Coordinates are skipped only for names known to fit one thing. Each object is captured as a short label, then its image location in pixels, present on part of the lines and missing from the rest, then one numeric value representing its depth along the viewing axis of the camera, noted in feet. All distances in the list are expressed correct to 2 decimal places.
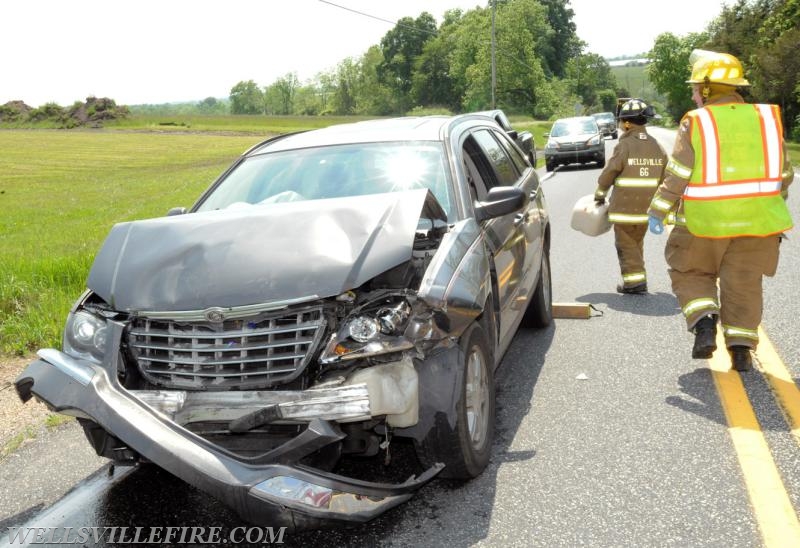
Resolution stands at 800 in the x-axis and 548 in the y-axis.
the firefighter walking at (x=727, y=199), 17.19
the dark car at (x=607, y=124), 148.61
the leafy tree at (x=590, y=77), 376.48
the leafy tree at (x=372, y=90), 426.51
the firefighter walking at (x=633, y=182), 25.73
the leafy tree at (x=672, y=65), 367.86
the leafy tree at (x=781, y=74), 133.08
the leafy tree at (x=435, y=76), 393.09
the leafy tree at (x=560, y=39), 379.55
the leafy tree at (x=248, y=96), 577.84
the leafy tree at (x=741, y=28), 200.03
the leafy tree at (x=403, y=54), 419.54
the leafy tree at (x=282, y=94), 560.20
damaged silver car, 9.98
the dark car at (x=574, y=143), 86.12
